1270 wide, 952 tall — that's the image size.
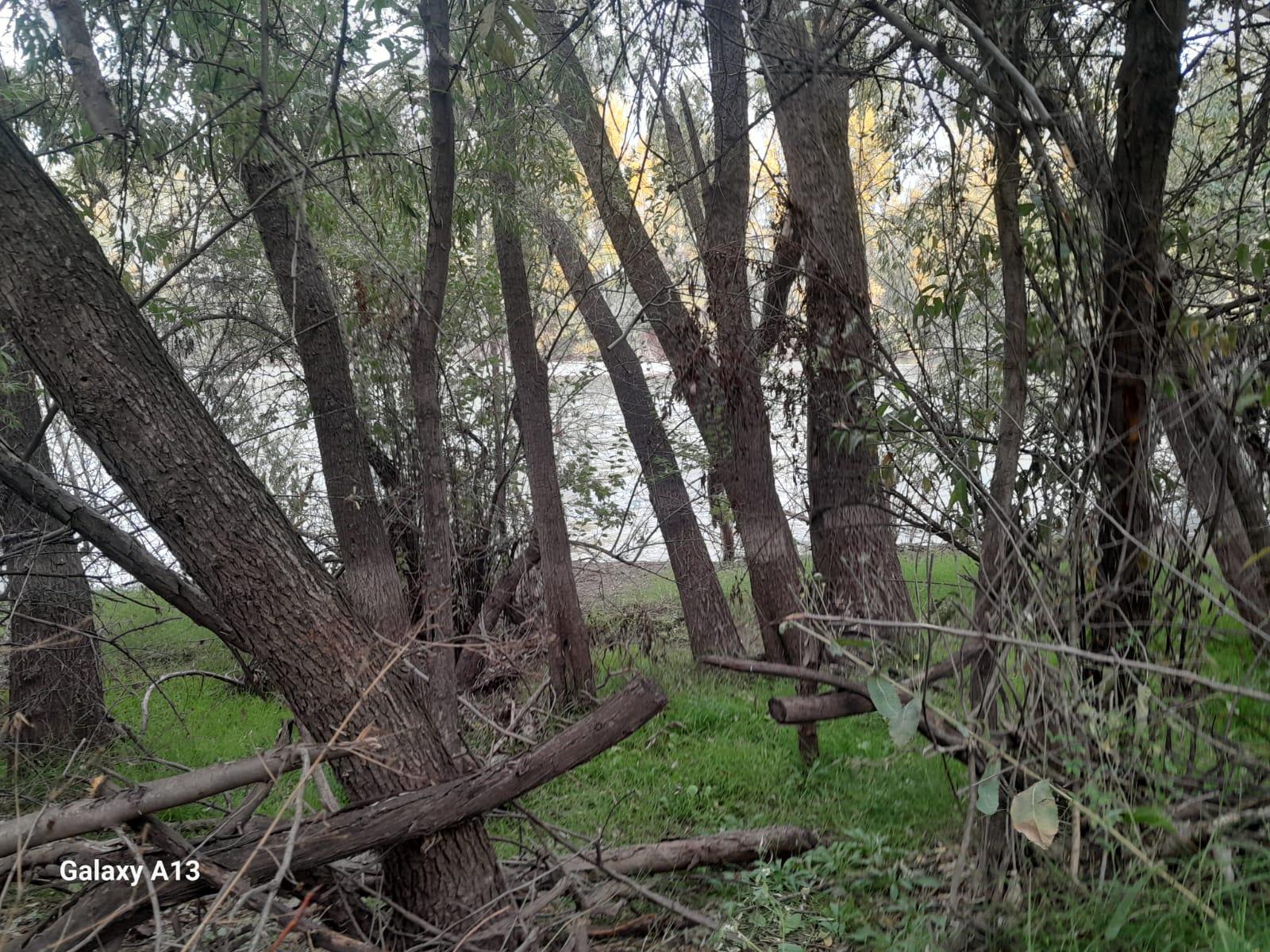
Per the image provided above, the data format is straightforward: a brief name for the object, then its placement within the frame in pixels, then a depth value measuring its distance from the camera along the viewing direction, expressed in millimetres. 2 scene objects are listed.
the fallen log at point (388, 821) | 2748
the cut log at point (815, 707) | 3359
